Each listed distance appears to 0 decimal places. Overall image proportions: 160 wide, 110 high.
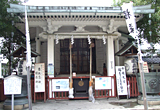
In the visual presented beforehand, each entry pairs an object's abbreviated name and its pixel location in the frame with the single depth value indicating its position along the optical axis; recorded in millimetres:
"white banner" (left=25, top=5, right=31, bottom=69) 4867
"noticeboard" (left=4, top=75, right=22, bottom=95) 6195
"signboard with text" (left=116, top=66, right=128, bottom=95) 8391
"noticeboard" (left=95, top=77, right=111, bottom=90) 8484
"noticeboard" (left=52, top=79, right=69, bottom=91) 8297
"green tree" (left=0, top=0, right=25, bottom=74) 7997
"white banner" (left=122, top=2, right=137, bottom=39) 5124
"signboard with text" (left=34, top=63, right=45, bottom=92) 7988
